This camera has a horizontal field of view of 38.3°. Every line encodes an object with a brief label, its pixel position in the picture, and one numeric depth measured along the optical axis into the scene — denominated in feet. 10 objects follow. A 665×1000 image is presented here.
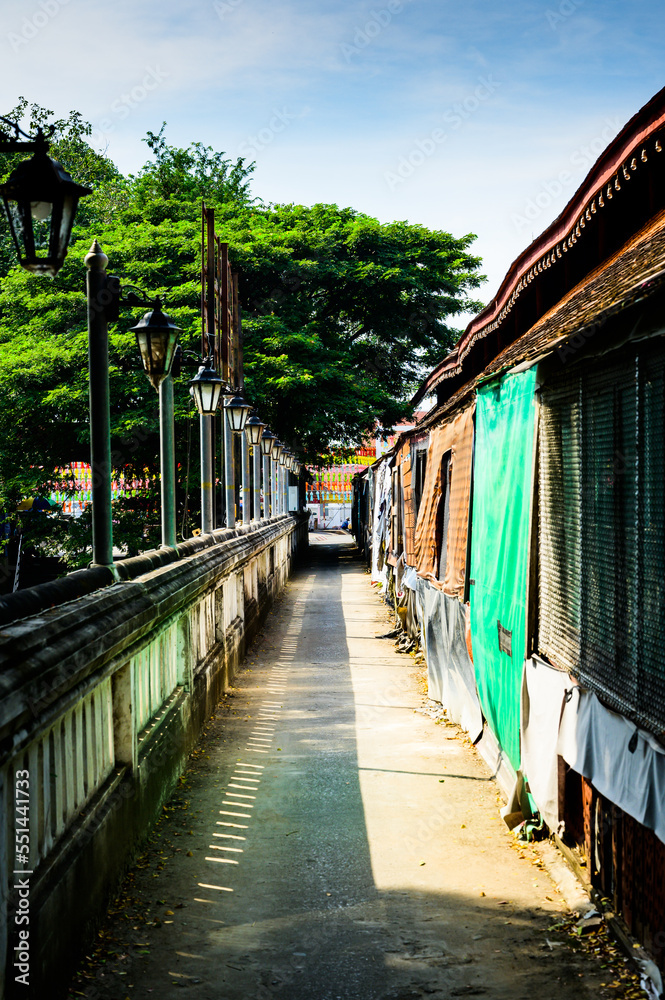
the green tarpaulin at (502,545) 18.90
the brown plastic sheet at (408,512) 45.27
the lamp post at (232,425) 45.98
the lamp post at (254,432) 59.06
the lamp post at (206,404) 33.91
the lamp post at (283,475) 99.83
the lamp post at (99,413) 18.76
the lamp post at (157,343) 23.18
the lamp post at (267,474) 72.33
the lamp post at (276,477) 83.46
